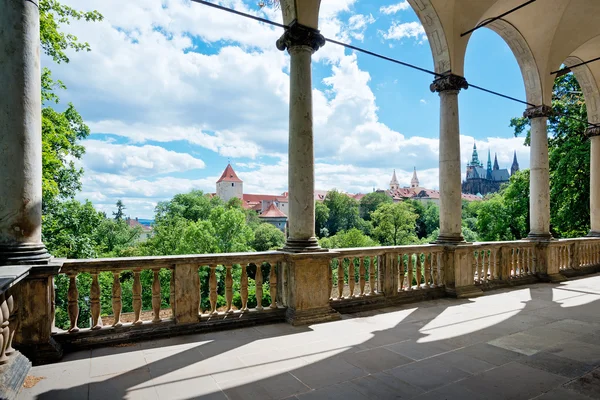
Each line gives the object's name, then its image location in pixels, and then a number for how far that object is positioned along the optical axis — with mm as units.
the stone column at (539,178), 9555
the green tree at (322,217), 70812
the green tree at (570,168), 15570
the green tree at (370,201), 85312
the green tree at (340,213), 75625
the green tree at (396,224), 53812
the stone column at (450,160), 7621
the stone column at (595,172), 11242
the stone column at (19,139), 3535
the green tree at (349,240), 47906
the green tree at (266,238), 50759
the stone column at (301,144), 5523
